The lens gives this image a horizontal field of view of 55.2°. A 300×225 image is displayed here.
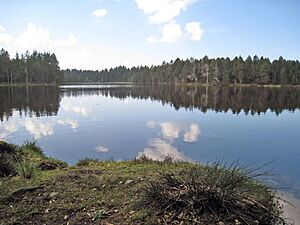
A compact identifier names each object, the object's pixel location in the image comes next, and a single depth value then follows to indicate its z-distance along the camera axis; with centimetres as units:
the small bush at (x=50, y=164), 964
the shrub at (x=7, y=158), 836
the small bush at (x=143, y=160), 1049
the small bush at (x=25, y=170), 776
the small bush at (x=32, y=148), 1285
